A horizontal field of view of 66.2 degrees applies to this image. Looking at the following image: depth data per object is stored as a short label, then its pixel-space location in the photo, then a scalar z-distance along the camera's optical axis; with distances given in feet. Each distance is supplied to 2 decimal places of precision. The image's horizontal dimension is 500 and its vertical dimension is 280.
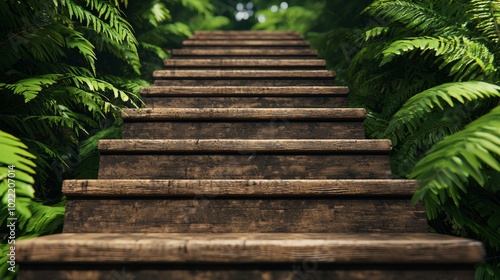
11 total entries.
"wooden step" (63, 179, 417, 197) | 5.69
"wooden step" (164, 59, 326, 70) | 11.57
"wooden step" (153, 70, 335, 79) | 10.50
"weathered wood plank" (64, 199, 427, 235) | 5.57
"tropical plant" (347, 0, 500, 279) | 4.61
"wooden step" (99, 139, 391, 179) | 6.58
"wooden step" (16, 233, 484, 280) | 4.47
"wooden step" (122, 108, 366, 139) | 7.72
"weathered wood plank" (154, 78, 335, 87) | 10.37
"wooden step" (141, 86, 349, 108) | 9.10
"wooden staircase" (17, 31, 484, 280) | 4.49
